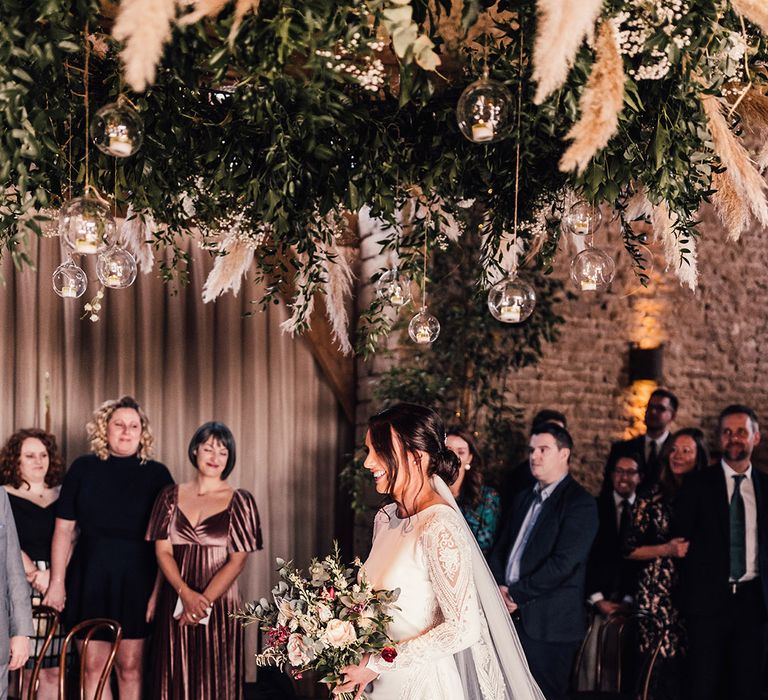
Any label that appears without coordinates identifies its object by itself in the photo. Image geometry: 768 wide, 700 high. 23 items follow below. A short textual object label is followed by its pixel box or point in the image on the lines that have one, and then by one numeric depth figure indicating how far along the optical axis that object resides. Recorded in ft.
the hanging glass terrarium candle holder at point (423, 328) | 12.06
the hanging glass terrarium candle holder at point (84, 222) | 8.50
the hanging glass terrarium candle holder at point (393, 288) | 12.45
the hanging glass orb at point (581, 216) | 11.11
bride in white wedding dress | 9.94
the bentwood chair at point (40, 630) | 13.23
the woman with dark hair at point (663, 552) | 17.12
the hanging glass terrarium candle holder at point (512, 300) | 9.52
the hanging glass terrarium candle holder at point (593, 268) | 10.48
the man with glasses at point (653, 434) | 21.68
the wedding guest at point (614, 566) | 18.47
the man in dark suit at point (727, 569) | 16.52
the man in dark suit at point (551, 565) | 15.12
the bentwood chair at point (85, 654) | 13.01
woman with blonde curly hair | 16.99
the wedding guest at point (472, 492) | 17.26
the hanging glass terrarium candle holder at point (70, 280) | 11.06
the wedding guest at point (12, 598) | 12.71
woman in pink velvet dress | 16.53
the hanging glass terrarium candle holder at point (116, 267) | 10.23
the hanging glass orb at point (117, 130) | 7.63
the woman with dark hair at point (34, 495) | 17.48
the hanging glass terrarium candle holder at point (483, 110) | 7.71
